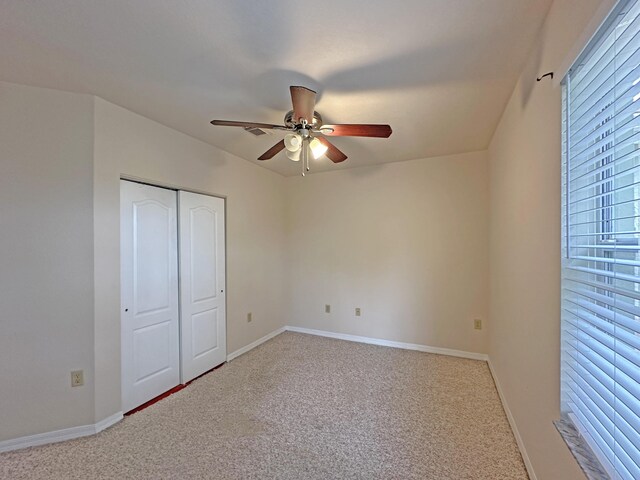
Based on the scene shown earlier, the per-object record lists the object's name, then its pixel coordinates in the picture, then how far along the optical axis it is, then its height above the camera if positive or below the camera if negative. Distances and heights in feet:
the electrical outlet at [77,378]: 6.51 -3.31
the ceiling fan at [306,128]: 5.73 +2.53
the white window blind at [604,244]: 2.59 -0.07
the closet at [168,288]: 7.50 -1.54
